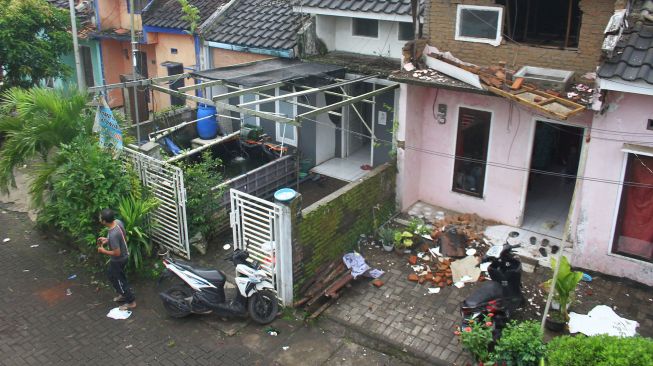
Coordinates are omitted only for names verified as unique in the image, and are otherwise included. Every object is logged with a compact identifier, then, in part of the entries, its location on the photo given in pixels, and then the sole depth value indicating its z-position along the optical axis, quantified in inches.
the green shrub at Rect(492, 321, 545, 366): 284.5
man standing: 355.3
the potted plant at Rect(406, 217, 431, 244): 445.4
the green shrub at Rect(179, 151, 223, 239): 422.0
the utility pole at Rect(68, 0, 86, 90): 551.8
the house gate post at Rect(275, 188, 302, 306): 355.3
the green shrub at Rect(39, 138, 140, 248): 391.9
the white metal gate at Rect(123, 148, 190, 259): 412.1
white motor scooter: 352.8
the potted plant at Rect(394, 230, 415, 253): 431.5
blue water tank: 583.5
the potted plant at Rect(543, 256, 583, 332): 339.6
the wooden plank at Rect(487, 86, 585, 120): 350.0
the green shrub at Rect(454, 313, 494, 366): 300.5
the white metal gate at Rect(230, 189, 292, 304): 359.9
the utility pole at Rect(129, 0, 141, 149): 530.5
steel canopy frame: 381.1
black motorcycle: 328.8
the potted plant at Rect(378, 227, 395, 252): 433.3
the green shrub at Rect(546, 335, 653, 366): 228.4
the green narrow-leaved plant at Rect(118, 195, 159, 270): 393.7
